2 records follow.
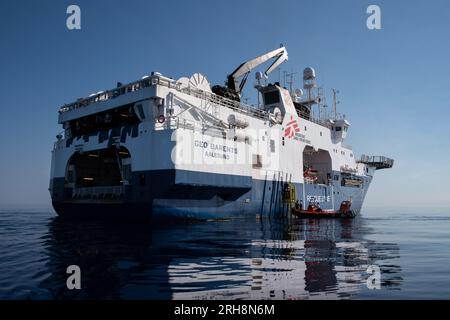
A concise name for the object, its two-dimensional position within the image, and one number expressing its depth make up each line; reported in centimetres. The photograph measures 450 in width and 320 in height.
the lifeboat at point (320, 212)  3130
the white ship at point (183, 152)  2211
